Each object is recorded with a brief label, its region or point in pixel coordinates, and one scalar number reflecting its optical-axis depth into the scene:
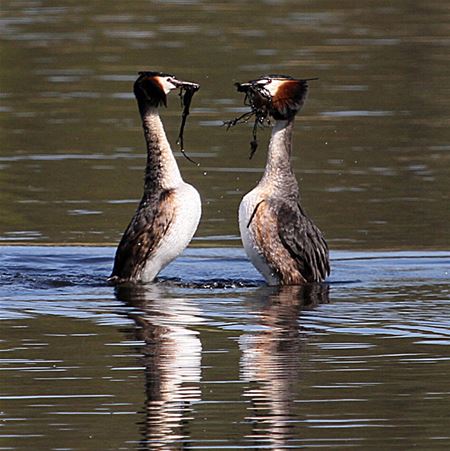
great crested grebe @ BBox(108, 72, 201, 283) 13.05
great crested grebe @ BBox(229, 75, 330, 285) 13.02
